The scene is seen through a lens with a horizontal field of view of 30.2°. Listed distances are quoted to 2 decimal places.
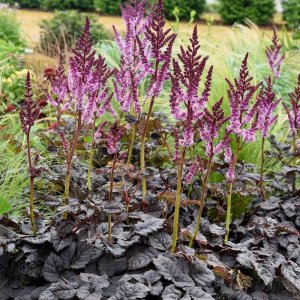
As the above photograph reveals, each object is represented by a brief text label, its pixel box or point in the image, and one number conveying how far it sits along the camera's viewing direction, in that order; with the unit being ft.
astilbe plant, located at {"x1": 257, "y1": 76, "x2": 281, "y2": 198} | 8.67
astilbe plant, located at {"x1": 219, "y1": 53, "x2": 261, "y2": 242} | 7.47
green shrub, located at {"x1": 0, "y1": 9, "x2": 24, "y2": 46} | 28.76
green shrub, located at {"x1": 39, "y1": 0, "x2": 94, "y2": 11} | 64.95
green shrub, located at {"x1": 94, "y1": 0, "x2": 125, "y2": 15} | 61.82
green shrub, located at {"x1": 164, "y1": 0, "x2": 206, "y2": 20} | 56.13
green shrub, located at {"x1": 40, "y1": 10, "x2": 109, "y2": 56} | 30.63
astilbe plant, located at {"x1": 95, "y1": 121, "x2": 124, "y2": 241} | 7.16
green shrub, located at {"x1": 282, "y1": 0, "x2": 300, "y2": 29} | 47.82
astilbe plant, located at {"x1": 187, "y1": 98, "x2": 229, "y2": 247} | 6.81
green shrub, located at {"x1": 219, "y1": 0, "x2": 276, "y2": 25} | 54.08
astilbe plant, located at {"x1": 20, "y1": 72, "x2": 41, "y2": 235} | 6.79
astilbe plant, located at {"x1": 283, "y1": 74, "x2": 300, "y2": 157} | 9.73
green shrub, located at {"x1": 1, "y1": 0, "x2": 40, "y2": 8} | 70.03
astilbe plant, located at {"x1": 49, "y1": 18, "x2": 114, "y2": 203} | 7.07
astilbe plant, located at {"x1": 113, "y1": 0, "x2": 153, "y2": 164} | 8.09
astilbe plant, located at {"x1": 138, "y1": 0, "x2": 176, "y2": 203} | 7.31
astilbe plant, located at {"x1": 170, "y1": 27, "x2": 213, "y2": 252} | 6.70
